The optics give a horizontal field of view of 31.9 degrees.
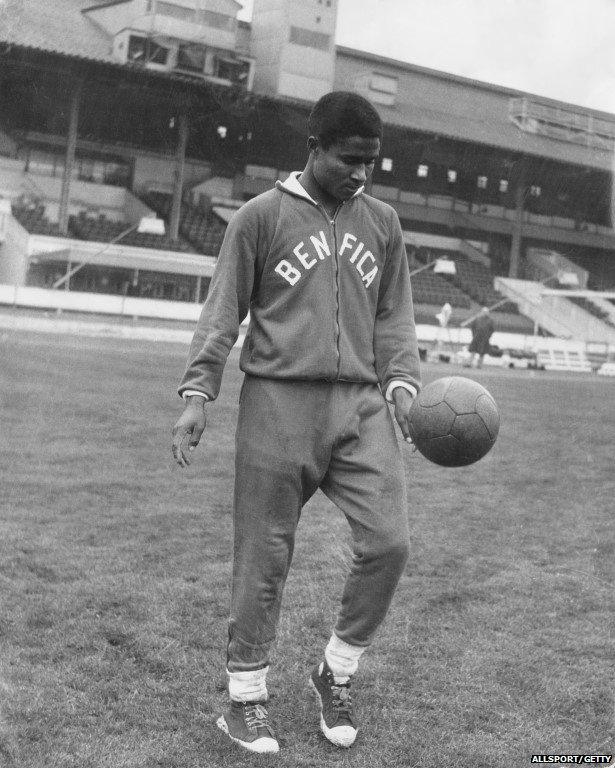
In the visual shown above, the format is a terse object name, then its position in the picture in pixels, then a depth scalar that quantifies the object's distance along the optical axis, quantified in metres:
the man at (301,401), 3.31
